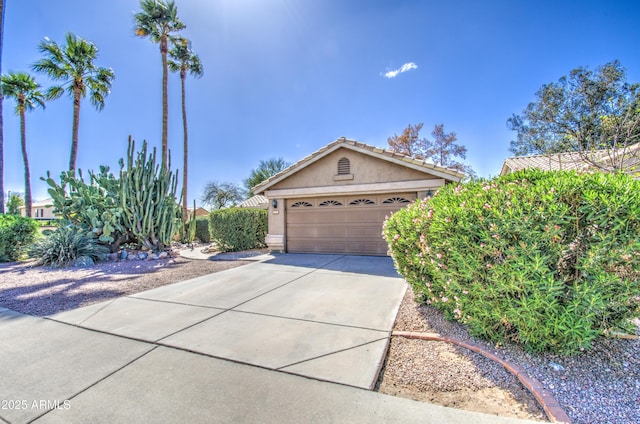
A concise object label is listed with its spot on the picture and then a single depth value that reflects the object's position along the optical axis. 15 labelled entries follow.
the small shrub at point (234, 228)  12.47
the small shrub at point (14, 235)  11.03
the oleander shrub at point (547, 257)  2.51
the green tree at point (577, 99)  16.33
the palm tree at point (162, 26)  16.25
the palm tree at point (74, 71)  14.78
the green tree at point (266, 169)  30.77
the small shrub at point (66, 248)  9.16
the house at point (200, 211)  42.78
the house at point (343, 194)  9.95
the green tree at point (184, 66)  20.42
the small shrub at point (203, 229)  18.20
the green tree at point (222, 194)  35.66
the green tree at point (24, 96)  18.27
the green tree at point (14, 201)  41.54
